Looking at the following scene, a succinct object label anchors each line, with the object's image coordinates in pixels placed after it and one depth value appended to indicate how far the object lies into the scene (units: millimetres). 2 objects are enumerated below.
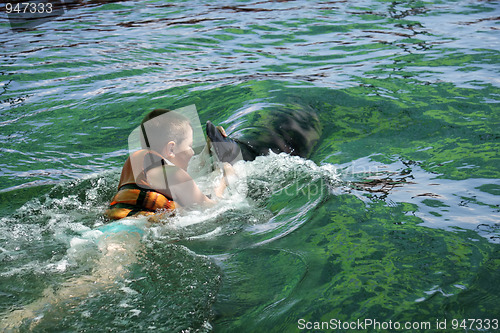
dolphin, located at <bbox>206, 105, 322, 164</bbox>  4354
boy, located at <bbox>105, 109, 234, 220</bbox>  3492
